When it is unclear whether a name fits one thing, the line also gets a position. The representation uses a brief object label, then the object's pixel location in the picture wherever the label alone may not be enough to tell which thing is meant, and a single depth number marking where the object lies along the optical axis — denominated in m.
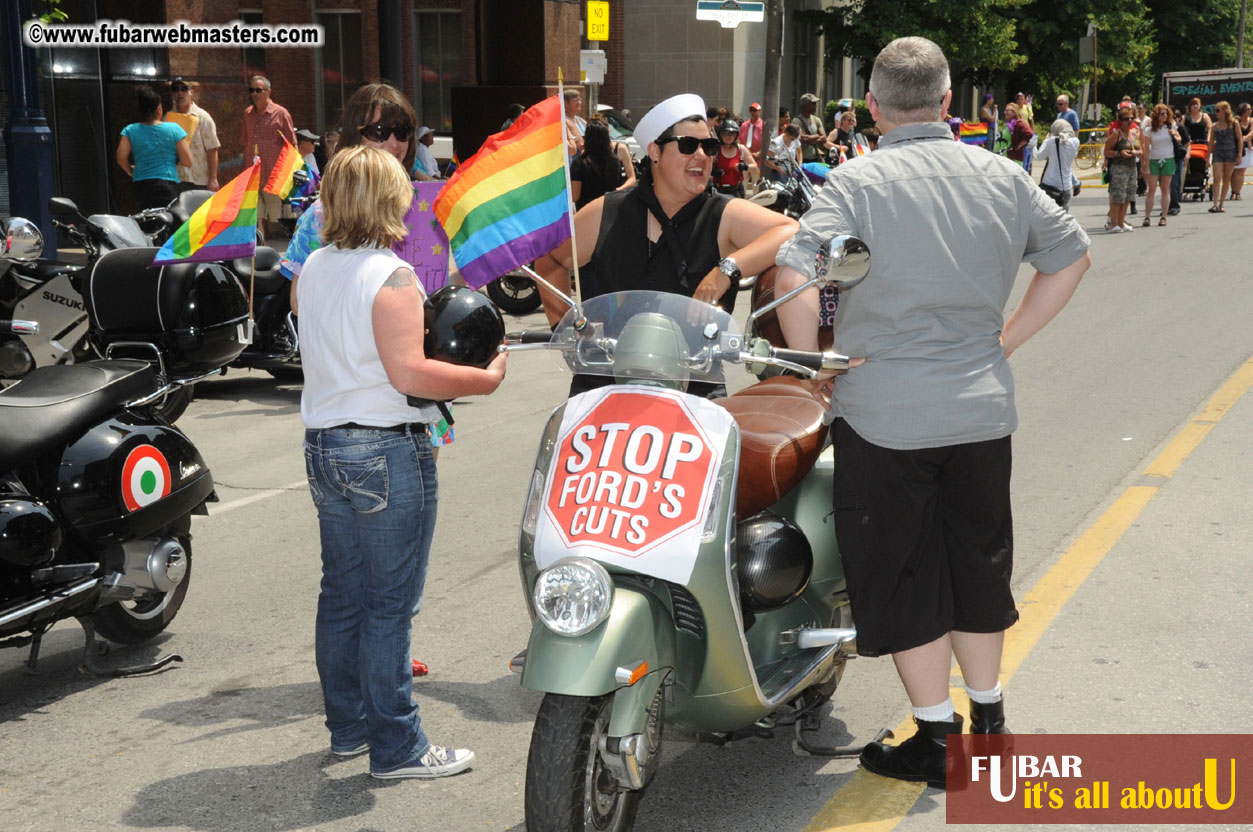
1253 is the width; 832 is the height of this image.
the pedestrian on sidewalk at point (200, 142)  13.85
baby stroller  25.27
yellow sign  16.34
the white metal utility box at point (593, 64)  16.81
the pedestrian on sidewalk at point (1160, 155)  20.77
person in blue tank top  12.92
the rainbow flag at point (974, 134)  27.00
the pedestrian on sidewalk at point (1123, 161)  19.45
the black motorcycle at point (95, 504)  4.38
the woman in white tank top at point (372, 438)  3.79
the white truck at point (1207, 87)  33.09
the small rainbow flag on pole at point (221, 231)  6.32
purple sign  4.96
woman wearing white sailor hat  4.47
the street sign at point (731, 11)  18.88
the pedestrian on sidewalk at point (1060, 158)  19.61
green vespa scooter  3.22
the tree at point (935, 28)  36.50
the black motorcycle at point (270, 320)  9.50
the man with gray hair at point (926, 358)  3.66
